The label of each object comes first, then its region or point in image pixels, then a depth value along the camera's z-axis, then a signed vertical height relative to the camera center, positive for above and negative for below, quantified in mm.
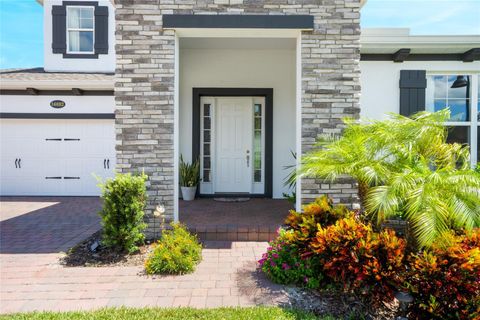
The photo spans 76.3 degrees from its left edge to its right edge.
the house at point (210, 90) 4645 +1285
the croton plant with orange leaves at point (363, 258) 2764 -977
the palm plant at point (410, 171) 2836 -189
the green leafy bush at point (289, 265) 3263 -1255
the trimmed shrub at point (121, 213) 4152 -832
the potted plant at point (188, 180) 7055 -636
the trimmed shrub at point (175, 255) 3684 -1282
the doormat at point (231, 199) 6965 -1075
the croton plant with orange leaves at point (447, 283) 2533 -1098
